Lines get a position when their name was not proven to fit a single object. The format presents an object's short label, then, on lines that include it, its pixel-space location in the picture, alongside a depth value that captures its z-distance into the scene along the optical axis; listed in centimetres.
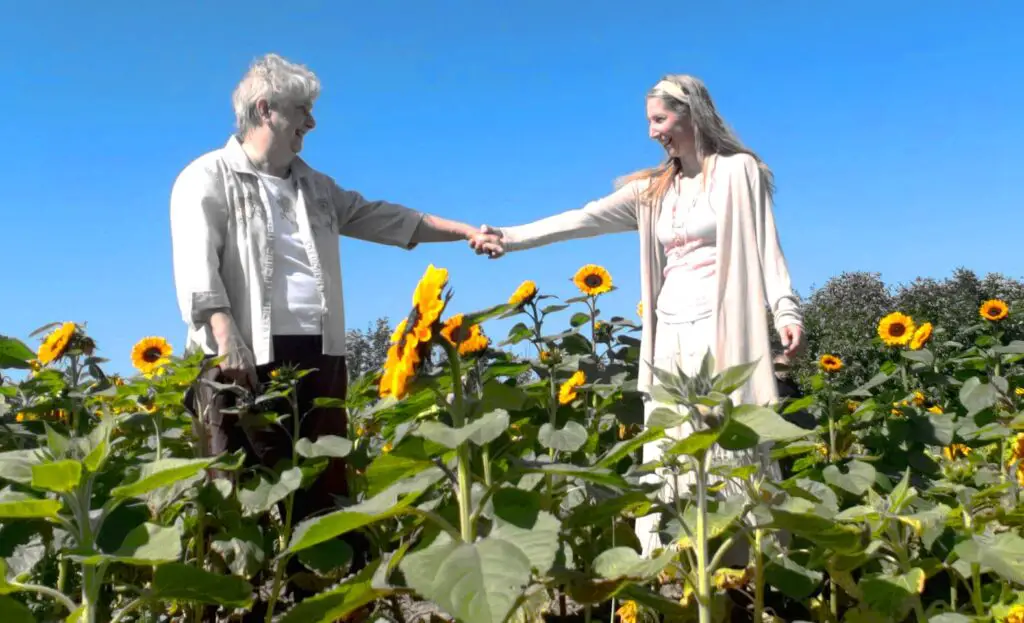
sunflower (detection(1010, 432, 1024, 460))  295
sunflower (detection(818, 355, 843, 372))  384
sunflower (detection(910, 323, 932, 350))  425
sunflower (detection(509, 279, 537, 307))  409
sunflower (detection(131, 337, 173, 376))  369
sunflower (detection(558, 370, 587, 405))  350
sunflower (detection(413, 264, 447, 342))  168
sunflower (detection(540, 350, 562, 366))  346
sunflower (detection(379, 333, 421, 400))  168
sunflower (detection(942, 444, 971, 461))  459
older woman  319
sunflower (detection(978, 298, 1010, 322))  465
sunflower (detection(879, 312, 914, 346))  426
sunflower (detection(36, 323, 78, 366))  377
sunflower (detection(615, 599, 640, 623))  234
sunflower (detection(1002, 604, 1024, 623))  202
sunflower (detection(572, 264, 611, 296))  452
